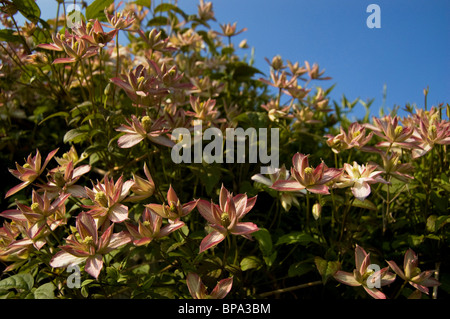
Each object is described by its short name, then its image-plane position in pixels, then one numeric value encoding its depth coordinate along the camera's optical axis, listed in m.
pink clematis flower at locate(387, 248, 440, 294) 0.87
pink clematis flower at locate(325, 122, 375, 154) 0.99
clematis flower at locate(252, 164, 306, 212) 0.92
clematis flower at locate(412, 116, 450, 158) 1.02
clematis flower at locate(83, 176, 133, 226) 0.78
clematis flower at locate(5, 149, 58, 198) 0.90
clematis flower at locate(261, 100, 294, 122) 1.28
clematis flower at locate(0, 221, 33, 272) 0.83
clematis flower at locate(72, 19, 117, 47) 0.96
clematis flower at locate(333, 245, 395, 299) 0.82
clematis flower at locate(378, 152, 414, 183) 0.98
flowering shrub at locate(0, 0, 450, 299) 0.80
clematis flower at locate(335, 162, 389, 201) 0.84
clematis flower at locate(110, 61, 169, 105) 0.91
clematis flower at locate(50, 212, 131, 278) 0.74
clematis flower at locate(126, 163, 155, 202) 0.81
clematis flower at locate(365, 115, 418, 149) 1.00
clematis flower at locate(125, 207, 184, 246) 0.77
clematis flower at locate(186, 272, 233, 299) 0.76
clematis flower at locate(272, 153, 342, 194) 0.81
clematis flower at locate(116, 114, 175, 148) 0.88
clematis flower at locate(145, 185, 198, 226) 0.78
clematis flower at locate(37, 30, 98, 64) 0.95
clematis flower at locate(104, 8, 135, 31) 1.04
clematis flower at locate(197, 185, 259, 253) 0.73
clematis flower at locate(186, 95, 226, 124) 1.12
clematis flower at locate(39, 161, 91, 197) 0.87
